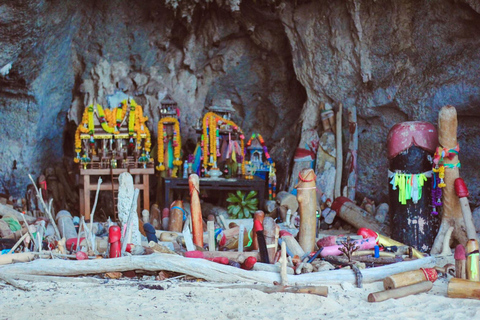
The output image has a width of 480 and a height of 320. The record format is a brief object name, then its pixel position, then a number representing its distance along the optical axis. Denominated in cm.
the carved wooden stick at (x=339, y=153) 1128
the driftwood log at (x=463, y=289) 559
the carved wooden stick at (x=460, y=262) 593
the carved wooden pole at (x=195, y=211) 753
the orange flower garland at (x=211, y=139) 1125
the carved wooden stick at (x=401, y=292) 560
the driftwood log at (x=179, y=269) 606
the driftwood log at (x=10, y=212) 968
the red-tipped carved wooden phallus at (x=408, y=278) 582
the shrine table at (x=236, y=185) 1086
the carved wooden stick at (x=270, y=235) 666
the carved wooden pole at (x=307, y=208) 721
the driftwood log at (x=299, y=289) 571
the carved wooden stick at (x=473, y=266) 584
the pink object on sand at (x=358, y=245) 704
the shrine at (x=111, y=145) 1091
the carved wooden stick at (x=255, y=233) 708
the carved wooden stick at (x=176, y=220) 898
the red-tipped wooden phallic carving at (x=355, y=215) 956
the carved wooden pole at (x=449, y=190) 775
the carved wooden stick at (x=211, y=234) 723
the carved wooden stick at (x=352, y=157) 1109
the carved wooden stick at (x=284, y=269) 597
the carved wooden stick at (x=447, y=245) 759
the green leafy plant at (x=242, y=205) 1085
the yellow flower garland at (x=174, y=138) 1134
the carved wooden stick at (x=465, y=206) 746
